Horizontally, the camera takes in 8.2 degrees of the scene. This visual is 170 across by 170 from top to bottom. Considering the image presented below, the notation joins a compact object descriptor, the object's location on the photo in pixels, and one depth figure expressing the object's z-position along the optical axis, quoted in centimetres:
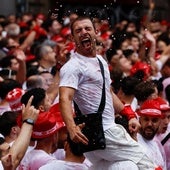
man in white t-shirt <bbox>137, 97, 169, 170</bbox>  1221
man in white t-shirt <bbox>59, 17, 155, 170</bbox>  1021
